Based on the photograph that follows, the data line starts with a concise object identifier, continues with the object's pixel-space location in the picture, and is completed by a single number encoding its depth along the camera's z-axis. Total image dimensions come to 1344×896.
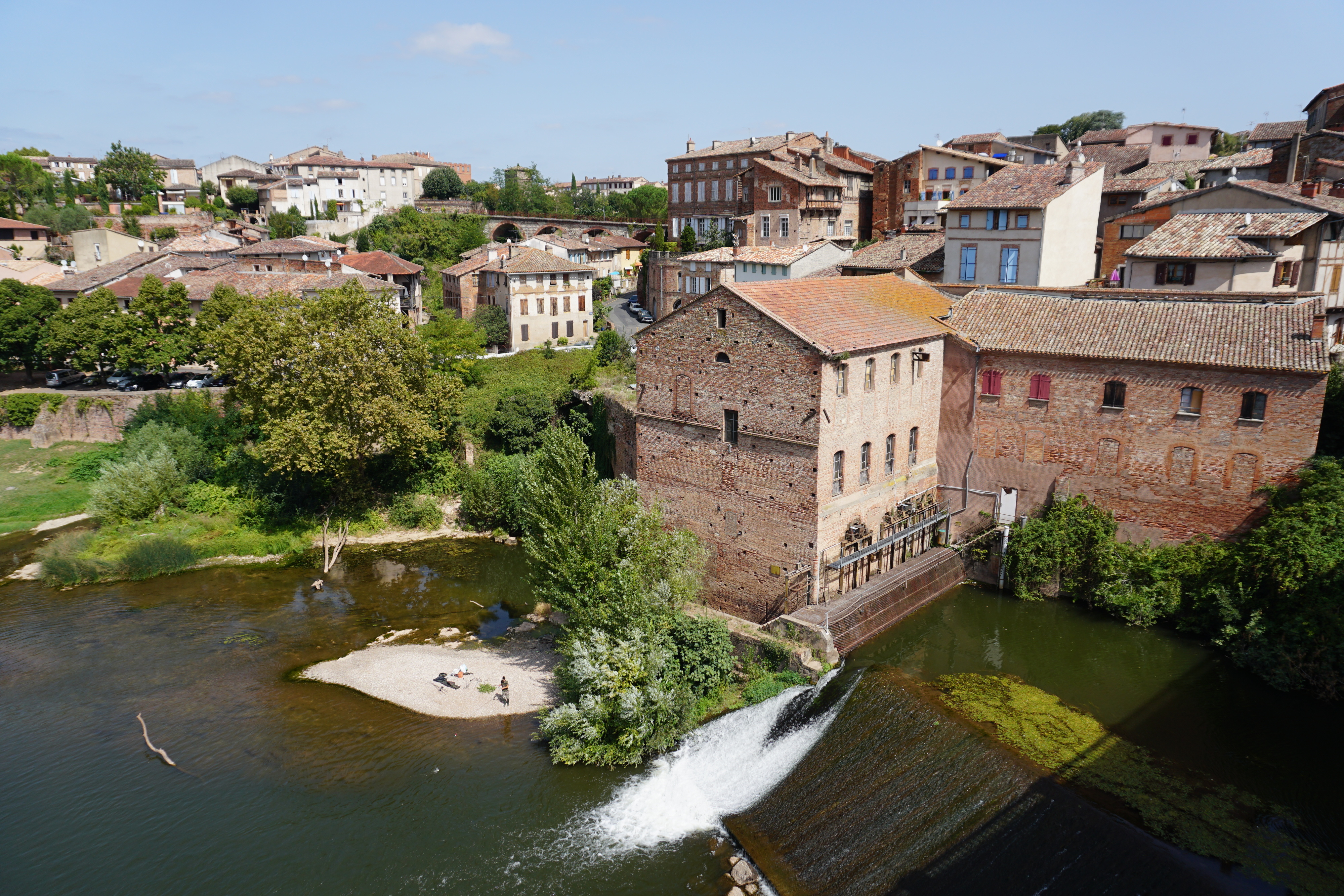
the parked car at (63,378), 47.16
